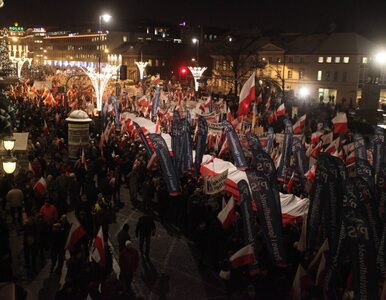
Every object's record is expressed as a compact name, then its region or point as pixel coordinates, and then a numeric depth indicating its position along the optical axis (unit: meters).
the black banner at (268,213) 9.31
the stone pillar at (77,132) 20.34
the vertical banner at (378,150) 14.34
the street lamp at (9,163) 12.07
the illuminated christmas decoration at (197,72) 43.94
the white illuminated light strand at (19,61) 46.67
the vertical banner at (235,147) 14.59
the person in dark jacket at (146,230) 11.33
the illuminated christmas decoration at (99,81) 29.50
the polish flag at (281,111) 23.69
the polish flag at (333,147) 15.66
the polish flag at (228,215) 10.70
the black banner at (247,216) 9.59
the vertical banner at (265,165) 10.32
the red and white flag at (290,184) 14.68
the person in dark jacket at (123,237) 10.06
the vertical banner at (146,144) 15.59
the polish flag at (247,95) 15.44
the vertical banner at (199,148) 15.30
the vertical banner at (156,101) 26.98
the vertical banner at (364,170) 11.01
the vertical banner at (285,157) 14.87
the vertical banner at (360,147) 14.52
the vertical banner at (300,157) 14.79
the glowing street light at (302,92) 46.03
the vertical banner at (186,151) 15.22
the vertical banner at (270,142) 17.41
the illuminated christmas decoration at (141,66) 50.62
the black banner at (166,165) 13.61
